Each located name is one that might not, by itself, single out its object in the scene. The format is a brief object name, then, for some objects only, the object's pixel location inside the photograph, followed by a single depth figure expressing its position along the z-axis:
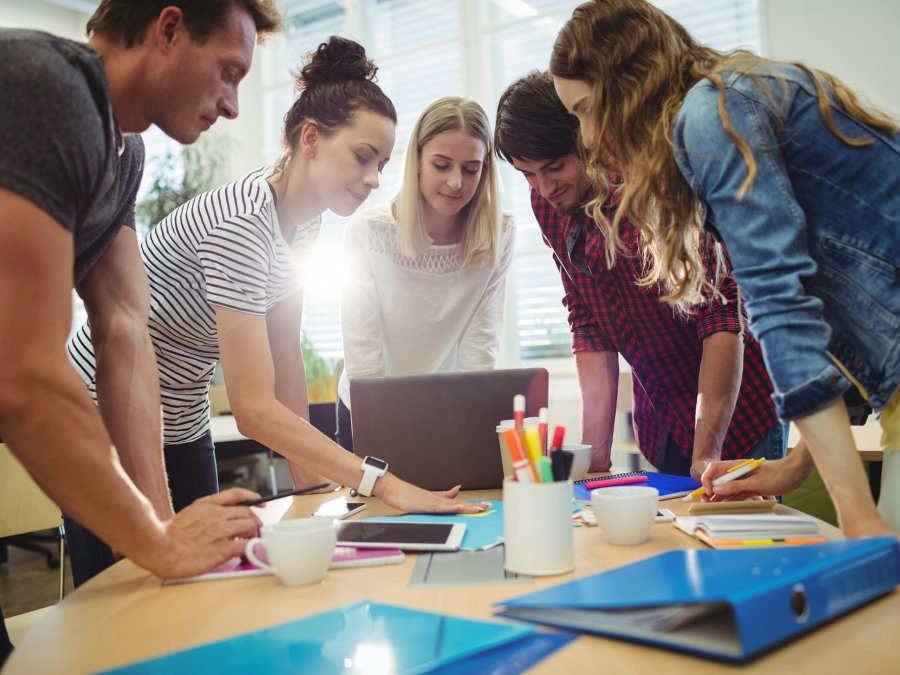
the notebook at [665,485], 1.39
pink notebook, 1.00
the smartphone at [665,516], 1.18
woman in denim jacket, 0.96
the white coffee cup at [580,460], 1.47
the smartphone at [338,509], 1.37
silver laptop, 1.48
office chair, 1.88
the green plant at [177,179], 5.63
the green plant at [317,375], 4.40
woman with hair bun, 1.47
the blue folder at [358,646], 0.69
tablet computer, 1.06
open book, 0.99
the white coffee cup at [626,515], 1.04
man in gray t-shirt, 0.85
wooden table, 0.66
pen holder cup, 0.92
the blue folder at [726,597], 0.64
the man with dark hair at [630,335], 1.78
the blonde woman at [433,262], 2.10
